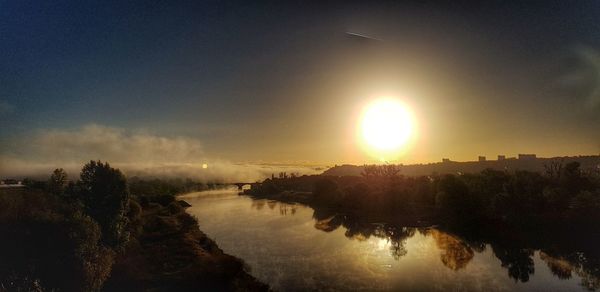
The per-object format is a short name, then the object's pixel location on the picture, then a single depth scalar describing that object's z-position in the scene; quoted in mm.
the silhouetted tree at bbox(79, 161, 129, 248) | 39547
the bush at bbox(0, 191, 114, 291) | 25562
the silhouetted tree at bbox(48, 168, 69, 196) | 50688
